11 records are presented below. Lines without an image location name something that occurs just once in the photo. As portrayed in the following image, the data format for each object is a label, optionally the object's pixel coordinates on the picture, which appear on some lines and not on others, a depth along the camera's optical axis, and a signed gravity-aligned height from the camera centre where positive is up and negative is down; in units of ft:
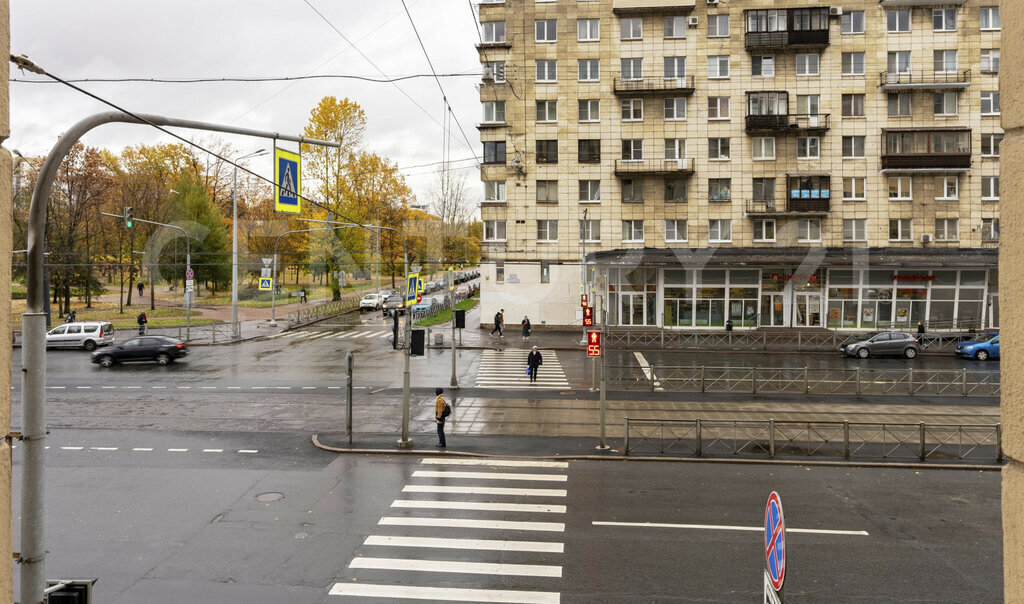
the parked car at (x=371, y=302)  199.62 -7.51
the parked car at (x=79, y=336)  121.80 -11.09
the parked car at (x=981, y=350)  111.45 -12.13
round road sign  18.35 -7.79
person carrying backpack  56.03 -11.78
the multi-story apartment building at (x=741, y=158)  145.38 +27.91
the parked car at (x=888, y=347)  114.21 -11.93
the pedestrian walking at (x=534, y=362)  89.51 -11.59
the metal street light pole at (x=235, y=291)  137.59 -2.84
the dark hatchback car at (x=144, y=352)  104.28 -12.08
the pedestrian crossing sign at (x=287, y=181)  36.65 +5.65
